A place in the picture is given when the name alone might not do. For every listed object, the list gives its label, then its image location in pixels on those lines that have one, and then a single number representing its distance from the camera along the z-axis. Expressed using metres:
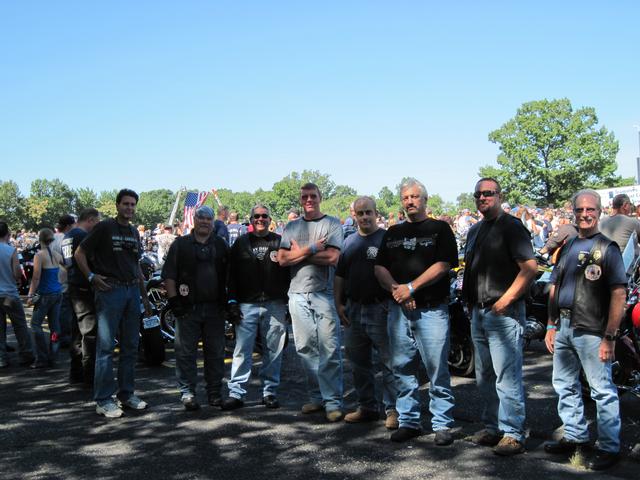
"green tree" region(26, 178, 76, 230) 86.81
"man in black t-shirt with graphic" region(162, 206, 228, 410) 5.82
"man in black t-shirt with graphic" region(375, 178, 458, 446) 4.66
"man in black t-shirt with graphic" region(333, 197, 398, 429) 5.15
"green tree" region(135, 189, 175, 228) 129.29
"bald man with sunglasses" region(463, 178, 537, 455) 4.30
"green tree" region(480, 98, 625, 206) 68.50
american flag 20.41
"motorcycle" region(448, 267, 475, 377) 6.84
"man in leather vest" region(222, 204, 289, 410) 5.84
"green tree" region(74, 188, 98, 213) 112.94
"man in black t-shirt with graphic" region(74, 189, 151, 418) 5.71
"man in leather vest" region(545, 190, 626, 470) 4.07
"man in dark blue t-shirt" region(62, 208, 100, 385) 6.77
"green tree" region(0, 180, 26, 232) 84.44
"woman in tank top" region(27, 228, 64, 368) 7.95
